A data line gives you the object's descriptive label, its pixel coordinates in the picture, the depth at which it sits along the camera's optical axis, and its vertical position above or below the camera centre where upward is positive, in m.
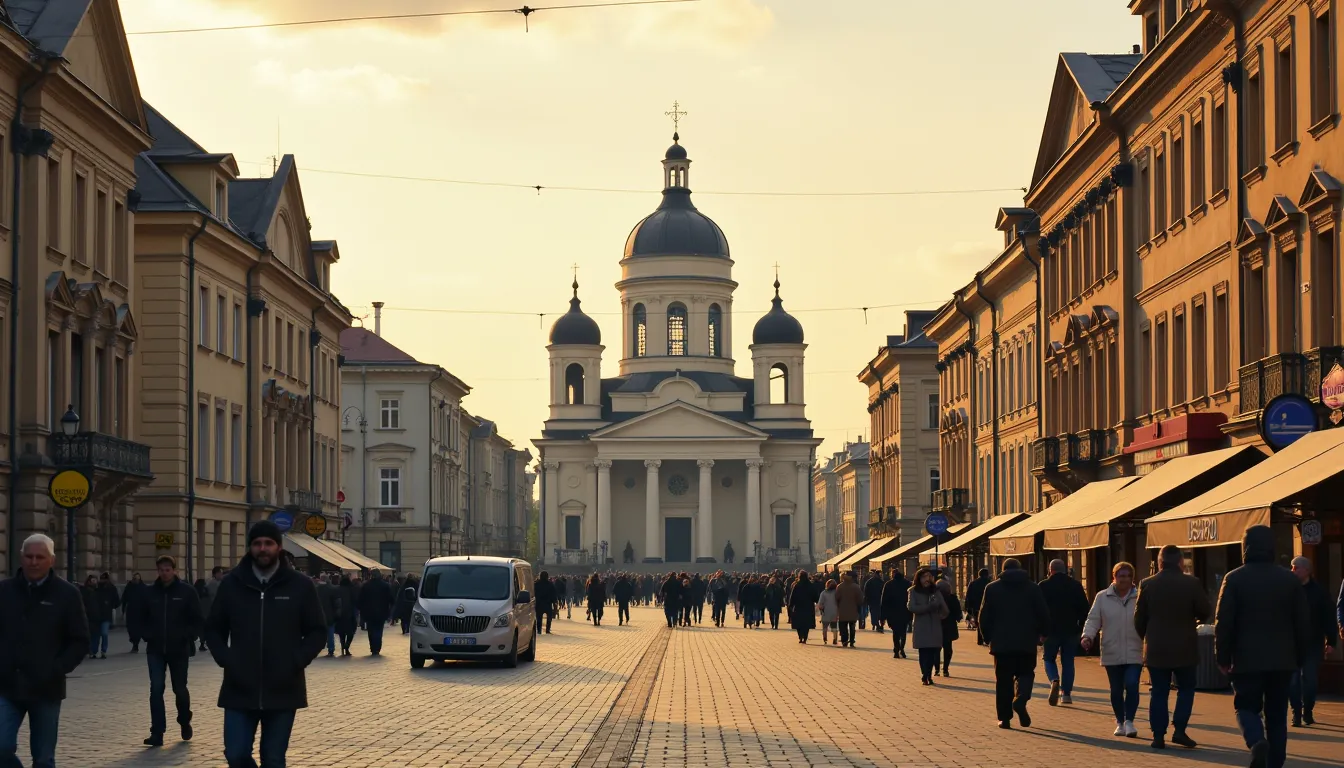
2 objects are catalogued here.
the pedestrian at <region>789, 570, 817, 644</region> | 44.54 -2.01
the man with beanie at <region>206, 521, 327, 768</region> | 10.98 -0.67
